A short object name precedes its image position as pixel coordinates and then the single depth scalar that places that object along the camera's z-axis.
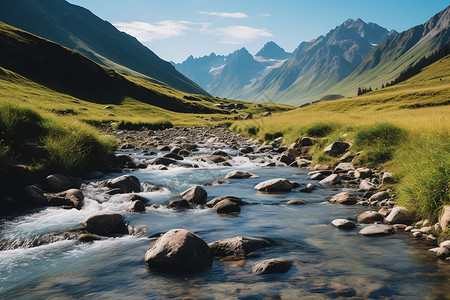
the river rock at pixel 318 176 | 15.17
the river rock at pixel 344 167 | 15.72
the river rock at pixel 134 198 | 11.53
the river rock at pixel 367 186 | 12.12
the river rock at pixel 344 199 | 10.86
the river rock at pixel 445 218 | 6.73
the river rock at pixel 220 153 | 23.77
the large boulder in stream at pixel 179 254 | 6.17
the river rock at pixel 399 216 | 8.40
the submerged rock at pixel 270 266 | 5.99
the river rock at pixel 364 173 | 14.03
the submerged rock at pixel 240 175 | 16.59
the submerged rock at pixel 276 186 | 13.39
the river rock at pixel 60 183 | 11.95
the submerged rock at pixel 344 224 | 8.48
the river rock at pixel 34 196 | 10.59
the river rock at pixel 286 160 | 20.70
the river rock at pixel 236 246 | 6.85
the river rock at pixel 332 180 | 13.92
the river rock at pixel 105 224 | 8.50
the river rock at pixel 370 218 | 8.84
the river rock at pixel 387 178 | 11.79
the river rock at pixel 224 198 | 11.18
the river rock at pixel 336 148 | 18.36
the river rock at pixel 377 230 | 7.86
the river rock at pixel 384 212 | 9.11
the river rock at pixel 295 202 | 11.20
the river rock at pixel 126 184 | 12.99
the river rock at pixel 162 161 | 20.08
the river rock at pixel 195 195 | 11.70
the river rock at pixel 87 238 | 7.97
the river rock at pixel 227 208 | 10.33
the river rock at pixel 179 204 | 11.17
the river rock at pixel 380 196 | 10.76
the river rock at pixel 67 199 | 10.67
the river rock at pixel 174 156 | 22.58
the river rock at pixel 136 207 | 10.44
